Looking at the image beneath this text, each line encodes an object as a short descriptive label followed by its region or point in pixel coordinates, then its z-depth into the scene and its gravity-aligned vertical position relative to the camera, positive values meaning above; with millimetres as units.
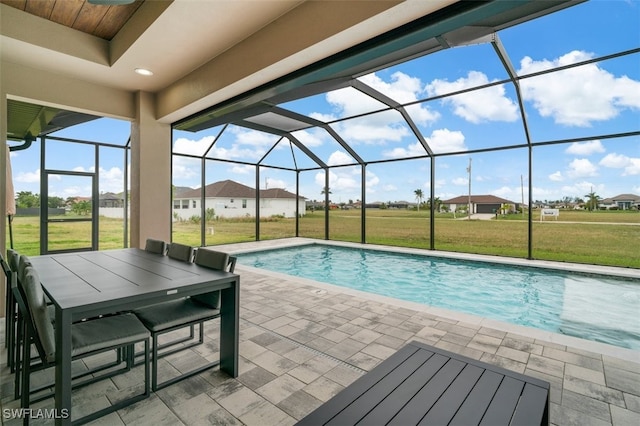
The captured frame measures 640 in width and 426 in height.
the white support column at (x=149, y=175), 4562 +525
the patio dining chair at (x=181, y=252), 2714 -402
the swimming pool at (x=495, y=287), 3789 -1333
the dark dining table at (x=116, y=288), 1538 -494
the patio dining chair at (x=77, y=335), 1548 -751
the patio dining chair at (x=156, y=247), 3063 -393
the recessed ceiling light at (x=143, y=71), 3723 +1738
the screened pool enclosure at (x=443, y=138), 4191 +1637
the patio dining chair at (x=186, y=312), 1988 -755
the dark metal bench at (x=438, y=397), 1071 -739
